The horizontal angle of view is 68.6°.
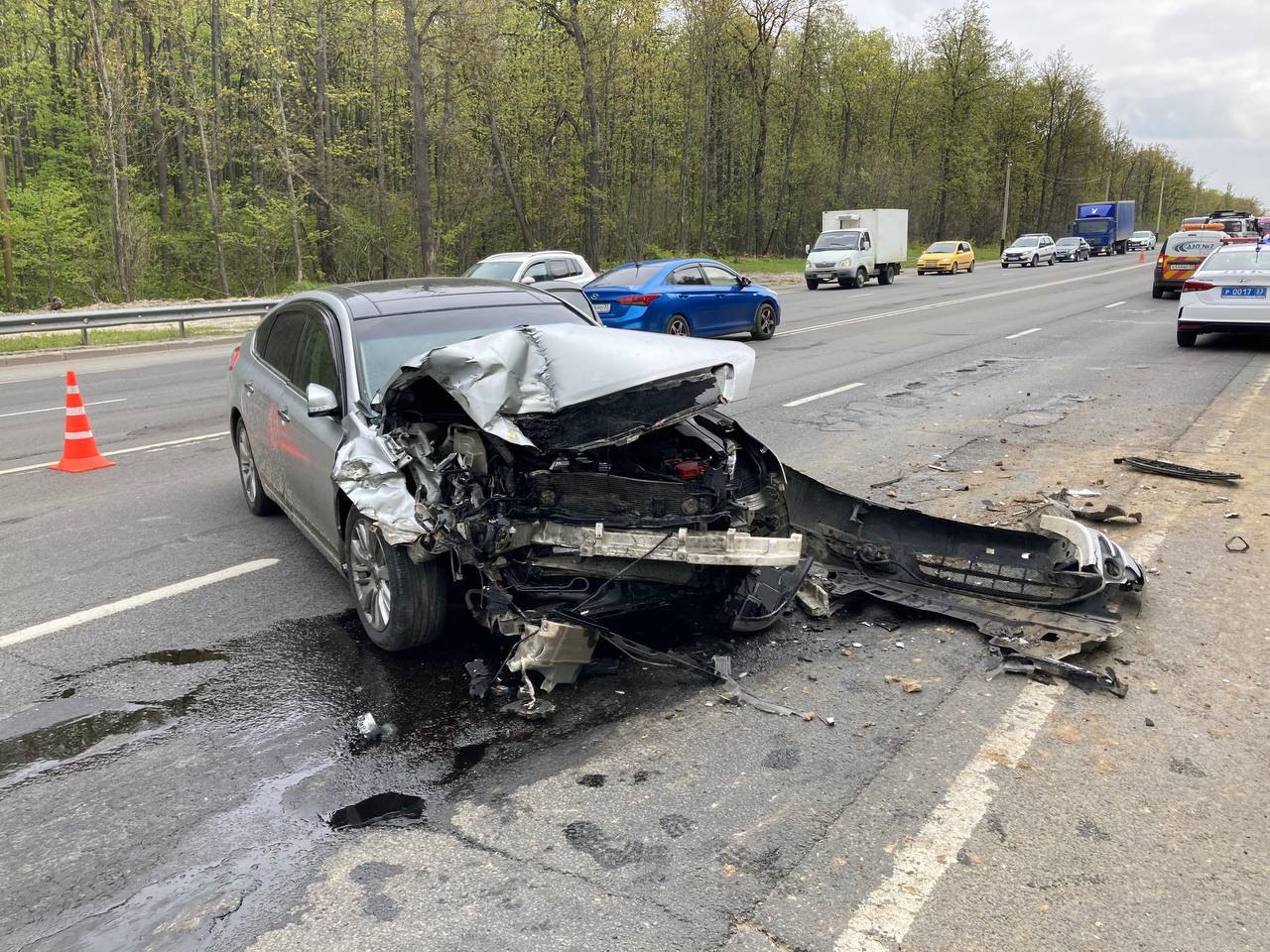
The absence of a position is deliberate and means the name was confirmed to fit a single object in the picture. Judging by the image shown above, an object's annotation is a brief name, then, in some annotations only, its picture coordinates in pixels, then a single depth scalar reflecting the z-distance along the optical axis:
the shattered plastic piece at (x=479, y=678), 4.08
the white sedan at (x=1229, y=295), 13.80
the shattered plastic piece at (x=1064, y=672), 4.09
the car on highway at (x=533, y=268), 18.22
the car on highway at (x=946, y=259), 45.19
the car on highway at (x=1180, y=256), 22.08
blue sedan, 15.56
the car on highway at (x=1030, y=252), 50.38
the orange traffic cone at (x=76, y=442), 8.49
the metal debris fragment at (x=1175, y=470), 7.38
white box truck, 34.25
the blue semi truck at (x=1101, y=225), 64.56
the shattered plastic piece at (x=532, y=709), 3.92
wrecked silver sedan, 4.03
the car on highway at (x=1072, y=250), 57.19
